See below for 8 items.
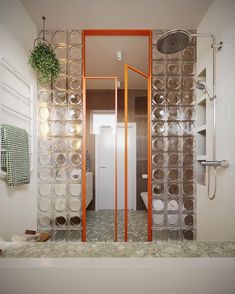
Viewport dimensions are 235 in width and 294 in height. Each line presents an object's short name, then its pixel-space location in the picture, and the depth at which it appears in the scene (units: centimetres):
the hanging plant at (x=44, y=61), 152
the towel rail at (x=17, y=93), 122
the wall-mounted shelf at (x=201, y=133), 173
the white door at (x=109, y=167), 333
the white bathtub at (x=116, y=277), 58
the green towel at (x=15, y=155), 121
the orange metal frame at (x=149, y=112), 169
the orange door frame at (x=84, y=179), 168
